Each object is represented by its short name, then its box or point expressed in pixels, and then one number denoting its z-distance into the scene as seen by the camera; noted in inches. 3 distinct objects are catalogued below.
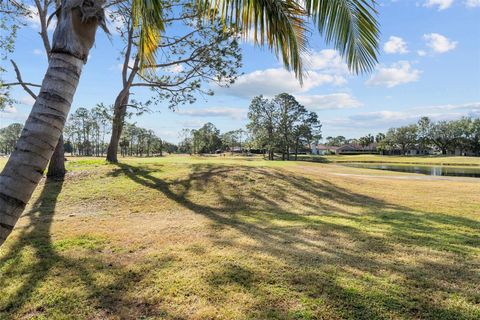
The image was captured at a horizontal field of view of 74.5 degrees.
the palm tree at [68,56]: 87.0
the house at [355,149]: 4515.3
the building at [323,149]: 4499.5
